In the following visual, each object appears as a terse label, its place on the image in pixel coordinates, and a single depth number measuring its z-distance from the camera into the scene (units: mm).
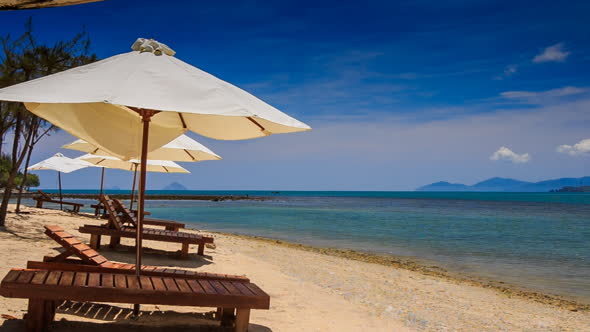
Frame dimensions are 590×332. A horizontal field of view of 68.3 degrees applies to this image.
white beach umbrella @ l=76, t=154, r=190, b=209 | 12156
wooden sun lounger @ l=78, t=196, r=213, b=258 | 8203
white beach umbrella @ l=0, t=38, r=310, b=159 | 2973
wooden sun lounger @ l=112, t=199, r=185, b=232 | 10141
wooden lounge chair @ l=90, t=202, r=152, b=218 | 17592
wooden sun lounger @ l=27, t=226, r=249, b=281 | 4183
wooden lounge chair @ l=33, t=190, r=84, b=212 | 20044
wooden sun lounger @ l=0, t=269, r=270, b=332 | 3330
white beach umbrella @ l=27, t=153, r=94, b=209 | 18453
